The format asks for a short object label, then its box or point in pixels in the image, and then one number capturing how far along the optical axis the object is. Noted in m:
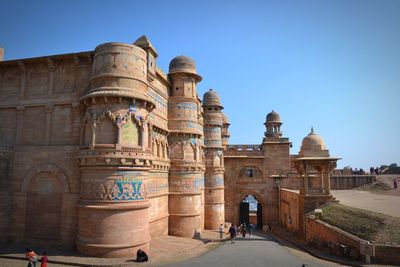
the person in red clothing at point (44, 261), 10.80
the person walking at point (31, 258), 10.64
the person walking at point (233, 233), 18.55
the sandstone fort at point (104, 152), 12.92
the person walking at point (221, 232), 21.33
